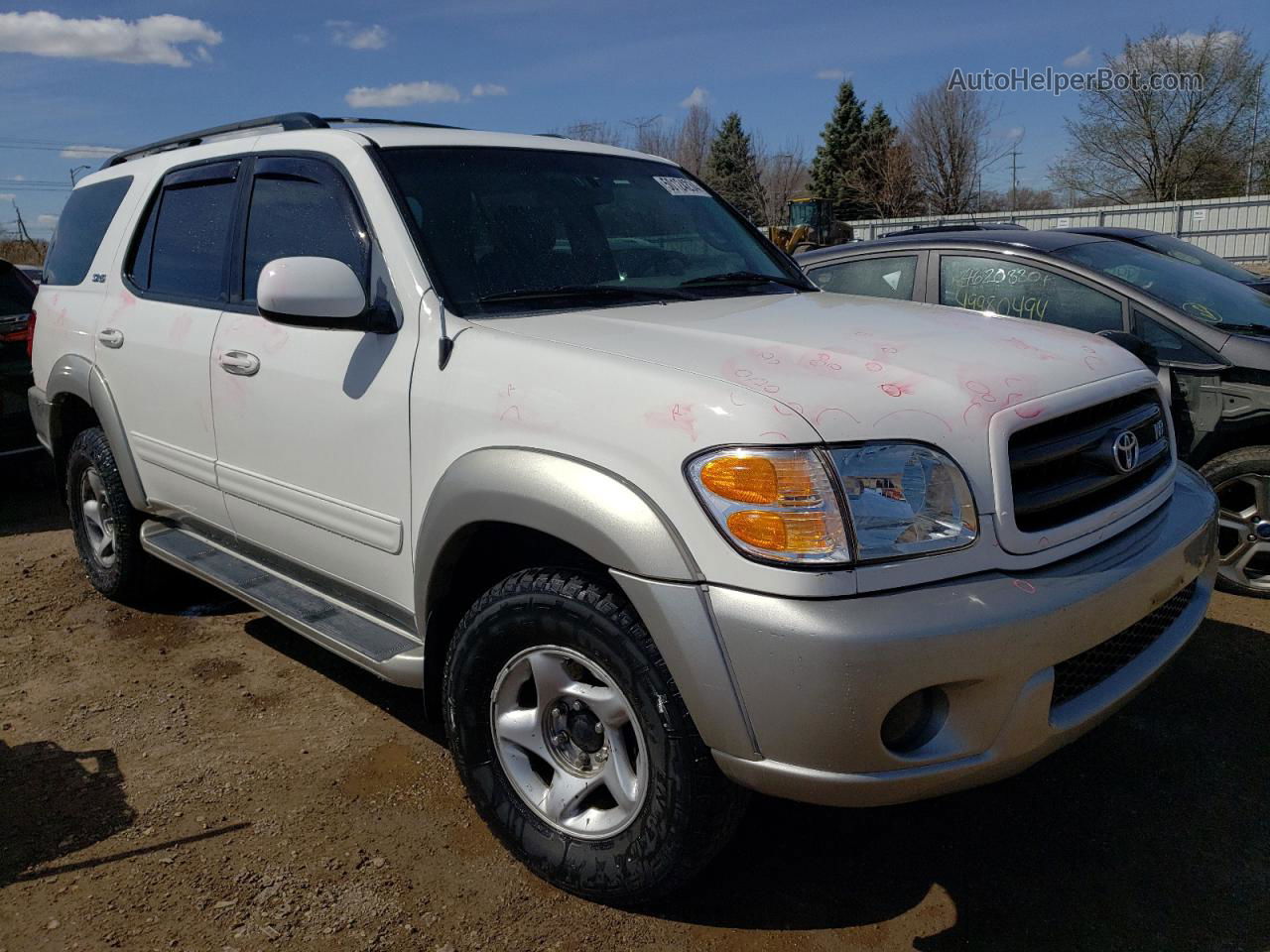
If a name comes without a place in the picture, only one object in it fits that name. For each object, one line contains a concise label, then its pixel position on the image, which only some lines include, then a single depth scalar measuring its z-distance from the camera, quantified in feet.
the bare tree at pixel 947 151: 147.13
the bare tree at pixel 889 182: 151.02
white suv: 6.61
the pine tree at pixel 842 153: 164.25
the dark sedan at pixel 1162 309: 14.58
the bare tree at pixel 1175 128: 126.31
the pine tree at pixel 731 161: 166.37
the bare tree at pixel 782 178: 167.94
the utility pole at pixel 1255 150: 125.22
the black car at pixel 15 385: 21.02
